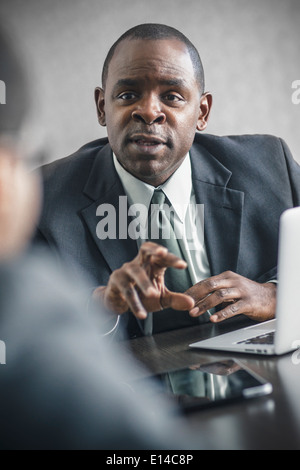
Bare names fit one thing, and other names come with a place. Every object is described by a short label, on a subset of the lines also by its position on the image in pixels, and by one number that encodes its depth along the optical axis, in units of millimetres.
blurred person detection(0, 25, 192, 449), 485
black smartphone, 775
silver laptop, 913
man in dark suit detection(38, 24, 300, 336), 1464
